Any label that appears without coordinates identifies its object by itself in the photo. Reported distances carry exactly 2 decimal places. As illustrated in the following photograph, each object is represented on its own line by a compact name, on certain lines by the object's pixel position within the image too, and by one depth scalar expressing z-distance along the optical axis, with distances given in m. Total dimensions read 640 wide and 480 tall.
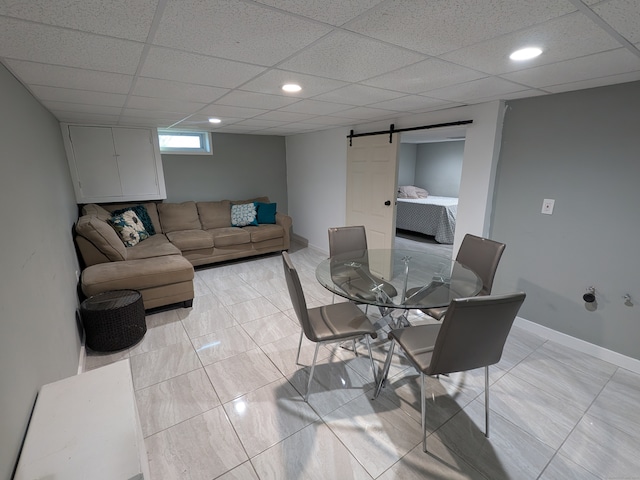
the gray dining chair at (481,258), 2.19
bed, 5.34
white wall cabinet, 3.60
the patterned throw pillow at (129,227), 3.58
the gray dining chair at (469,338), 1.29
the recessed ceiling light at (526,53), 1.36
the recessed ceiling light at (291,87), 1.95
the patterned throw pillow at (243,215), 4.77
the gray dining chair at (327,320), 1.72
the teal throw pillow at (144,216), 4.09
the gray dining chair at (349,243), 2.80
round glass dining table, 1.99
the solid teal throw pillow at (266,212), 4.86
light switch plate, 2.37
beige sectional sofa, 2.76
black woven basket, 2.26
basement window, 4.54
